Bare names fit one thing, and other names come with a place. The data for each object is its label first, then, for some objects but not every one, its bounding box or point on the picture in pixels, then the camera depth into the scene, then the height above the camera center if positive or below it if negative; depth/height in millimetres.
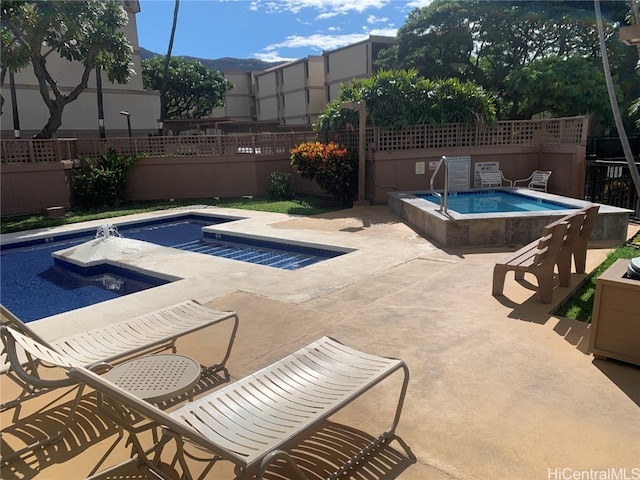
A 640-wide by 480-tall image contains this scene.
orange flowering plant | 12484 -228
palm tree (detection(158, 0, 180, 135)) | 26375 +6608
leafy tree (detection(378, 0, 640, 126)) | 22172 +5743
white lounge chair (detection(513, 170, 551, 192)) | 12359 -676
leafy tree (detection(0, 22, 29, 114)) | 14656 +3296
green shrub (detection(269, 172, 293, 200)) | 14578 -886
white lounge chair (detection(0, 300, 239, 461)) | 2609 -1223
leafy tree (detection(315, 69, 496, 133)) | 12602 +1448
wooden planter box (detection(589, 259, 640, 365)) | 3293 -1171
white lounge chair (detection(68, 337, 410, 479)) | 1860 -1206
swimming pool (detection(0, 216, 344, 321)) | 6609 -1841
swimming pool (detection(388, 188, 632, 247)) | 7520 -1147
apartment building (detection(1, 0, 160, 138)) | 23447 +3031
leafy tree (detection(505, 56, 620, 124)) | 20562 +2984
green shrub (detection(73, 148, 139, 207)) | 13820 -558
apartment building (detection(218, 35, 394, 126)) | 40625 +7554
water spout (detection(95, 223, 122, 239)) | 10398 -1586
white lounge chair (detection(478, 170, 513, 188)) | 12984 -655
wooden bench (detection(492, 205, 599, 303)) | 4574 -1070
